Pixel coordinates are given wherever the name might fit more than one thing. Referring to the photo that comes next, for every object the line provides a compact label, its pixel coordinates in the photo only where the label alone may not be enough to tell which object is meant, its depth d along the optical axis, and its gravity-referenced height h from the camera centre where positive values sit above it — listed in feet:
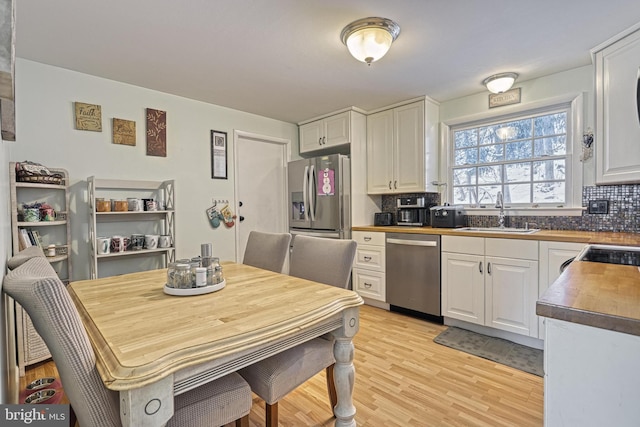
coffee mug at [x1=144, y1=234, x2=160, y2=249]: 8.74 -0.87
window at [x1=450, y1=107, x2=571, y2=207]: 8.83 +1.50
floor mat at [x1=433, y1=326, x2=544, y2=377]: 6.97 -3.56
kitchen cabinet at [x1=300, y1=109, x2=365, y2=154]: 11.51 +3.10
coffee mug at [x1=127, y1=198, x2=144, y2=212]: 8.61 +0.22
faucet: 9.34 +0.06
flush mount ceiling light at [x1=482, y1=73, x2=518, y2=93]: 8.49 +3.58
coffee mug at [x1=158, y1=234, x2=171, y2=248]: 8.99 -0.91
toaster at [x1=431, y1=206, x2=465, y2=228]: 9.82 -0.27
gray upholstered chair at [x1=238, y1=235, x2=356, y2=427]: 3.96 -2.06
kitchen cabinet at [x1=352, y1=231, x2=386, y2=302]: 10.53 -2.02
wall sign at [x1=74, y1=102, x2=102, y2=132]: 8.19 +2.62
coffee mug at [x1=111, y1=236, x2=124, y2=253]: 8.27 -0.88
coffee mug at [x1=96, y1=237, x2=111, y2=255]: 7.93 -0.88
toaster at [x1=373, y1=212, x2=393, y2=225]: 11.67 -0.34
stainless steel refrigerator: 11.18 +0.57
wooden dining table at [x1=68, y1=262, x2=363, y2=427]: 2.46 -1.21
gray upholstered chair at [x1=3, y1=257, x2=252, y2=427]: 2.37 -1.12
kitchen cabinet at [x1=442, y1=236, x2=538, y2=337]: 7.60 -1.98
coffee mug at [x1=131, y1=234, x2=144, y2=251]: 8.61 -0.86
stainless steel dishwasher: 9.20 -2.02
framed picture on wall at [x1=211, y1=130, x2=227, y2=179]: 10.87 +2.04
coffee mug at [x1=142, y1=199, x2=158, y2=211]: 8.92 +0.19
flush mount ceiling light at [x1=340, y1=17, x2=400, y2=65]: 6.03 +3.53
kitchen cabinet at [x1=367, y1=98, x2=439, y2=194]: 10.38 +2.20
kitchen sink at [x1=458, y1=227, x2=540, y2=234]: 8.52 -0.64
